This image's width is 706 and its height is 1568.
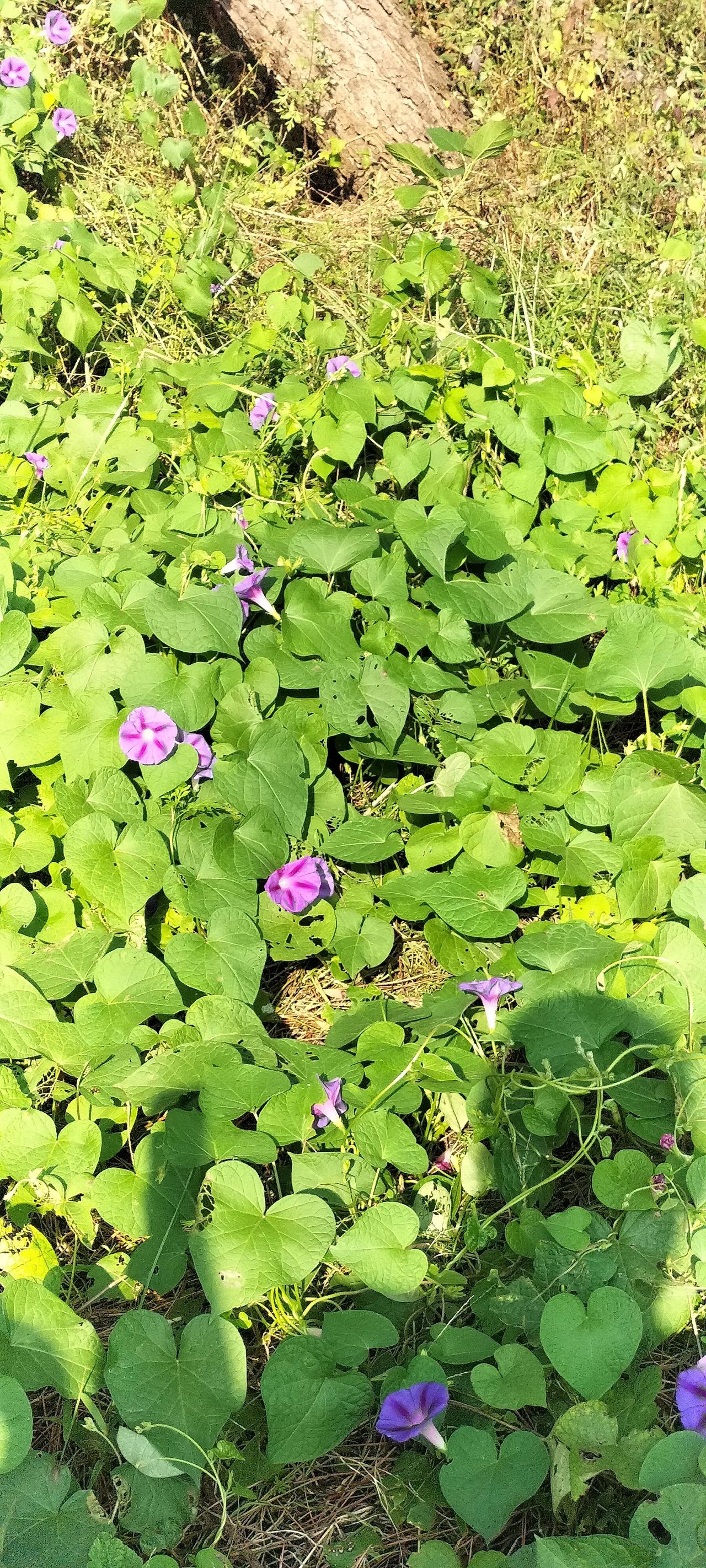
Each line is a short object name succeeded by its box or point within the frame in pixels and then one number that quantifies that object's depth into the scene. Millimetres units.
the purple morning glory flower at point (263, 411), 2812
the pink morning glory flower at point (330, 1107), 1683
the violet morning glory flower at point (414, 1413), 1378
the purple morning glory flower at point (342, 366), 2787
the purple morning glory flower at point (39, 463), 2867
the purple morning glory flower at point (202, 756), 2115
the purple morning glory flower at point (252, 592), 2252
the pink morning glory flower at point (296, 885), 2020
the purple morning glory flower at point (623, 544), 2605
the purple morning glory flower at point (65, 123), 3951
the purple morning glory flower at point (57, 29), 4266
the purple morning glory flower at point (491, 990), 1769
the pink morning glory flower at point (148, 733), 2057
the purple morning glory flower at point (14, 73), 3865
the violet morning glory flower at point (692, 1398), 1387
